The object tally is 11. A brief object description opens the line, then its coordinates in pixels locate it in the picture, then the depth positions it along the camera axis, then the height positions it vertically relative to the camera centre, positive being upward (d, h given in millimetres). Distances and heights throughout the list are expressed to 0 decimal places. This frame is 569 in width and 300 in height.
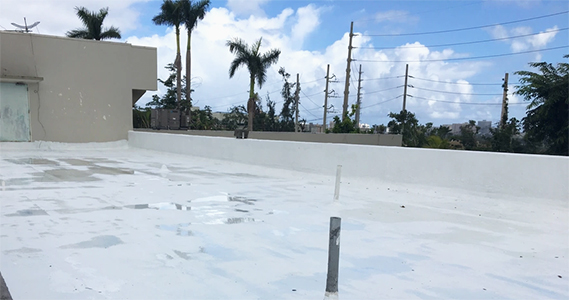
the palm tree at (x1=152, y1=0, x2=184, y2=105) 32719 +7866
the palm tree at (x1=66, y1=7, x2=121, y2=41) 30656 +6519
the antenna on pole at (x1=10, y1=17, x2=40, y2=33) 22741 +4692
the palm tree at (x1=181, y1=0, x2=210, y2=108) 32750 +8221
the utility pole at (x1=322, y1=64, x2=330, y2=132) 49662 +3766
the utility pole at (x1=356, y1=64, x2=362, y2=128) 51750 +4916
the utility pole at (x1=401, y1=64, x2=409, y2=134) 44862 +4232
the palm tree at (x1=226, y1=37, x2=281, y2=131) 32312 +4818
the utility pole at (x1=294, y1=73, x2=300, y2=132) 47353 +3265
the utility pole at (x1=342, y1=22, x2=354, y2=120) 34469 +3697
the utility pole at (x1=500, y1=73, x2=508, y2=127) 27484 +1696
